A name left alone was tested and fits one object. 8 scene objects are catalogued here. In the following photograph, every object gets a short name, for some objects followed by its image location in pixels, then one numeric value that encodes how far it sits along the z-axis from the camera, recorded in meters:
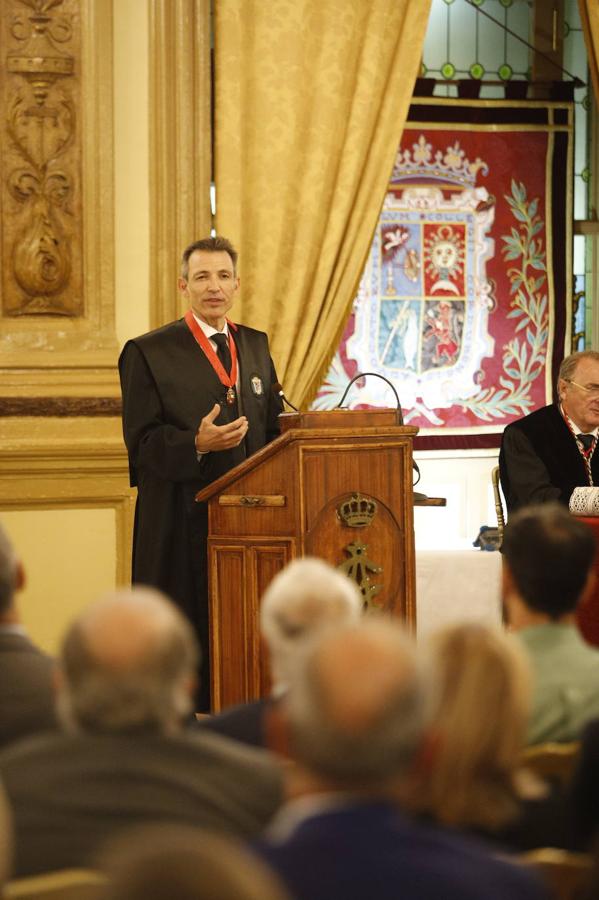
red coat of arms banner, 12.71
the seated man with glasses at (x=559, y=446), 9.54
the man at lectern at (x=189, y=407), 8.17
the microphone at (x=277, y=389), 8.27
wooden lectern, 7.37
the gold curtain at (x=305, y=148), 10.79
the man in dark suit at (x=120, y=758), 2.89
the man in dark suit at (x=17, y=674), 4.07
